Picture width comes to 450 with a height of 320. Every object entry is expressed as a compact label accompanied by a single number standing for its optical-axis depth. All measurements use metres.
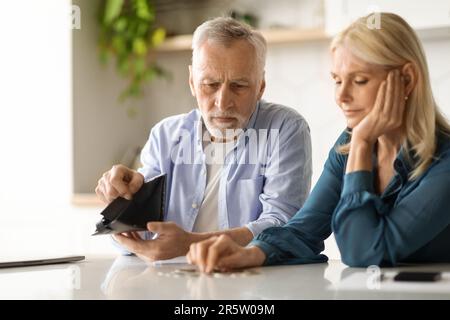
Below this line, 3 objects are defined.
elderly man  2.93
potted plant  4.03
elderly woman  2.53
